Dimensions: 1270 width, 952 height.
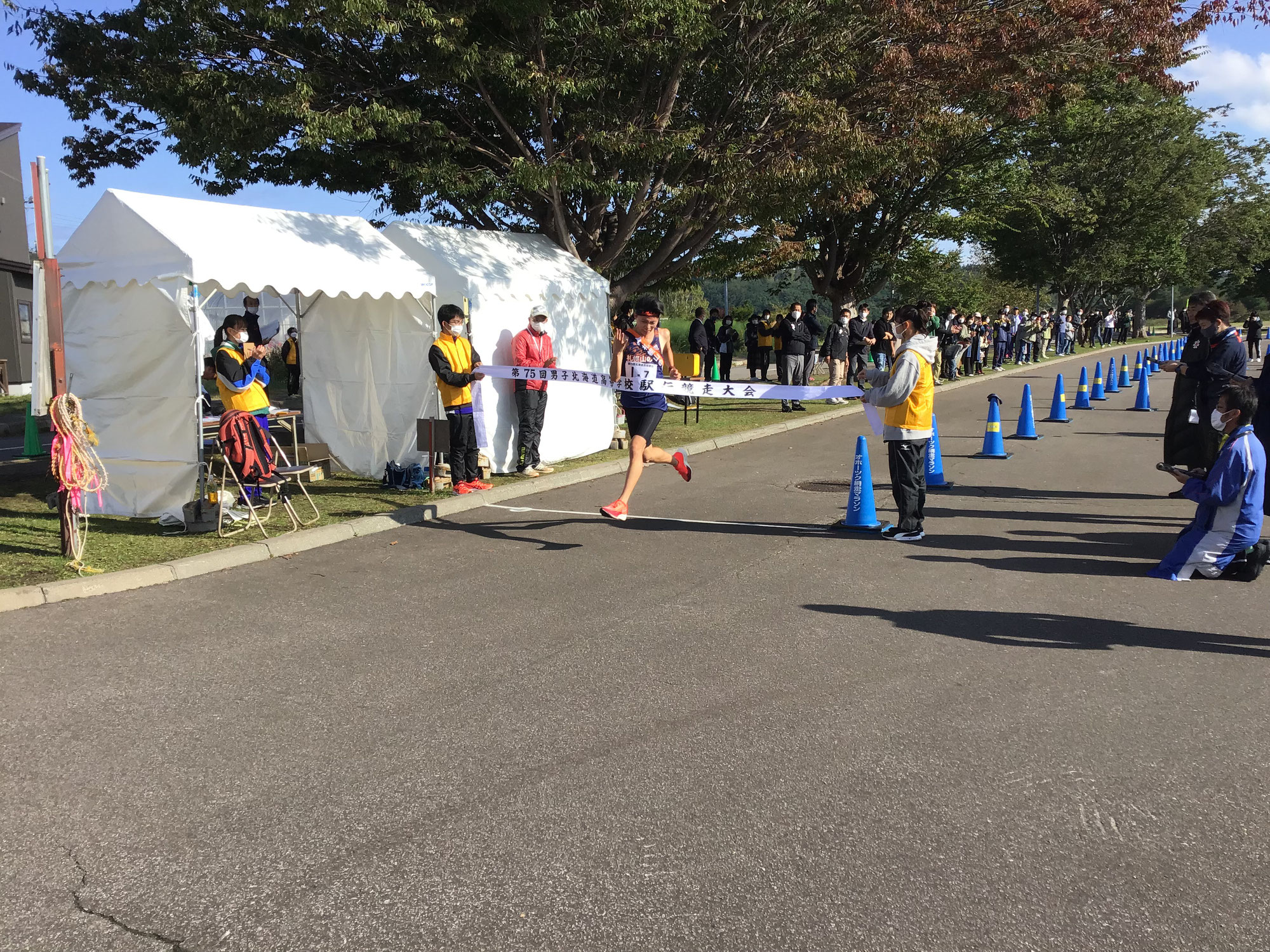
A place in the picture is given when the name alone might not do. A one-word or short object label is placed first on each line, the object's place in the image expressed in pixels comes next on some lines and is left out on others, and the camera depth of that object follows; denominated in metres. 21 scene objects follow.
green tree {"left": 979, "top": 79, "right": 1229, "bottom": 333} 36.19
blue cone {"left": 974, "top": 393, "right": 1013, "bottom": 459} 13.88
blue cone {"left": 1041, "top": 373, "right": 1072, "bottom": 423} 18.53
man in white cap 12.54
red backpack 9.05
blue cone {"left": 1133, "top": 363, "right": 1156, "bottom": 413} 20.27
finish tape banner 8.94
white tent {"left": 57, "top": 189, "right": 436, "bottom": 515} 9.43
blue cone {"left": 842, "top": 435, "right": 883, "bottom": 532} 9.24
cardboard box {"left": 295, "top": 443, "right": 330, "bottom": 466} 11.99
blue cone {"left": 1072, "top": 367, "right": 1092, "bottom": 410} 20.83
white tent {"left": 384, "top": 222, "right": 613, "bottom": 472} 12.38
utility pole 7.51
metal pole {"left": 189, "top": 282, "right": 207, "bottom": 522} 9.16
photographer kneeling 7.05
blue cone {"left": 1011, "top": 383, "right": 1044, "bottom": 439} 16.11
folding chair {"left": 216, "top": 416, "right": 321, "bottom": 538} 9.05
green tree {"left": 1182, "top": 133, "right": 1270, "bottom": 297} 60.75
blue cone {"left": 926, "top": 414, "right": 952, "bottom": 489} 11.78
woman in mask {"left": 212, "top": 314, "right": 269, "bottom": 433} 9.34
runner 8.90
